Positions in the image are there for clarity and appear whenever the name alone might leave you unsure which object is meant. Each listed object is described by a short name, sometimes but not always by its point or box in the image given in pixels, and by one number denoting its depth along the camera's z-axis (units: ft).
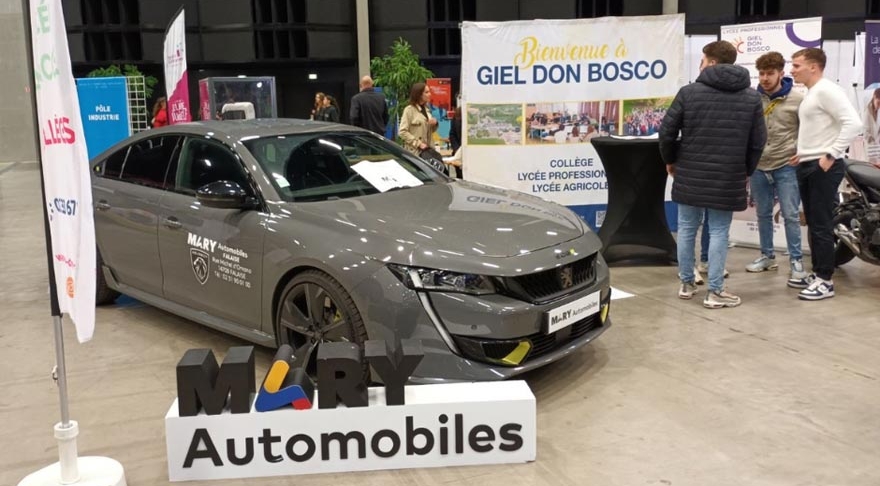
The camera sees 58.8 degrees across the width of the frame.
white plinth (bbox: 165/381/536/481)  9.24
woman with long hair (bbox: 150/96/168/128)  37.63
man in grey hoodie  17.07
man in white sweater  15.71
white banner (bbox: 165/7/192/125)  20.86
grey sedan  10.52
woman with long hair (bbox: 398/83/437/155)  24.39
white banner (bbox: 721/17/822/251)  20.63
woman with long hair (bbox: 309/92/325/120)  46.41
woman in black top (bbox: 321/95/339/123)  45.44
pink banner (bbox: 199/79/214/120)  27.44
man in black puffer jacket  14.90
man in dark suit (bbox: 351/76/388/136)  30.30
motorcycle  16.83
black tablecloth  19.49
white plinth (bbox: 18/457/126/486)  8.64
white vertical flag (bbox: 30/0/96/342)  7.72
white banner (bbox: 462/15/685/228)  20.70
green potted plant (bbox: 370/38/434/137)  51.78
